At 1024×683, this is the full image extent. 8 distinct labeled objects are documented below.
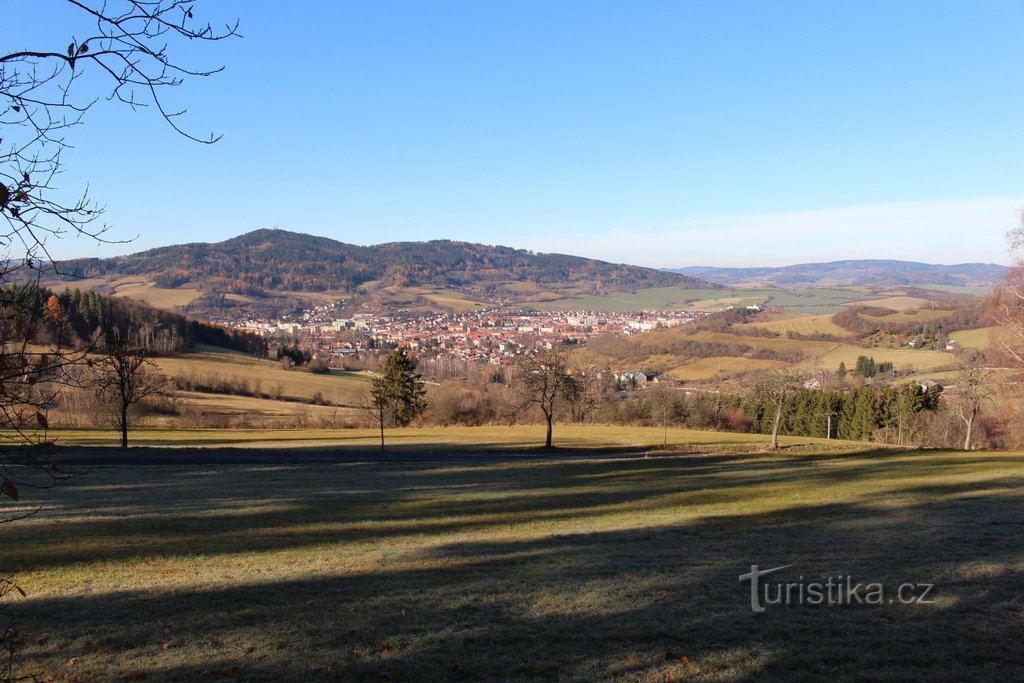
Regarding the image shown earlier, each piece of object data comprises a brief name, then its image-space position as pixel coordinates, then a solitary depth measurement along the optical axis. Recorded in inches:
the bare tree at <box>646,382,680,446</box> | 2329.2
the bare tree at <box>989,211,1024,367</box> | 1173.2
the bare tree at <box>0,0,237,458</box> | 138.9
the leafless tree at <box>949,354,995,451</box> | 1546.5
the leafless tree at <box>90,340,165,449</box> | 1368.1
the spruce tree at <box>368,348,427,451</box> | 2332.7
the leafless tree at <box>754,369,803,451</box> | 1539.1
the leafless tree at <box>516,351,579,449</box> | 1541.6
